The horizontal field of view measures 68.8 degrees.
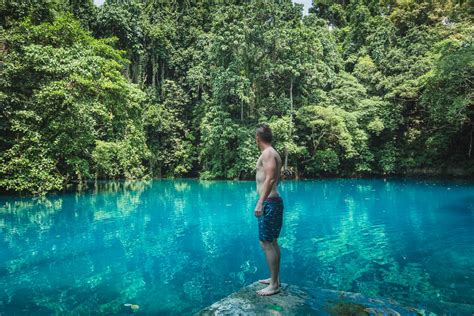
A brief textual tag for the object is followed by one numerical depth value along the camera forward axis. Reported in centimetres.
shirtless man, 373
